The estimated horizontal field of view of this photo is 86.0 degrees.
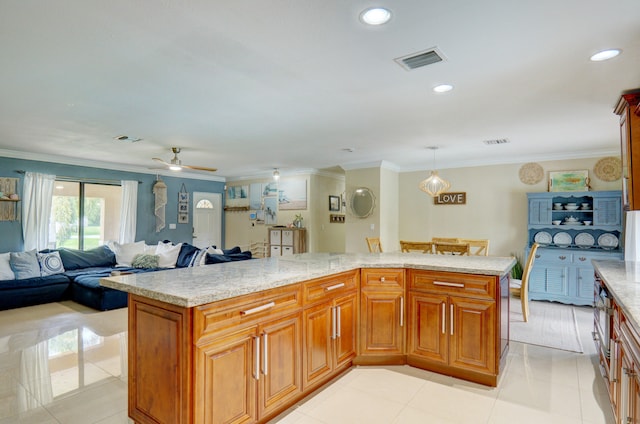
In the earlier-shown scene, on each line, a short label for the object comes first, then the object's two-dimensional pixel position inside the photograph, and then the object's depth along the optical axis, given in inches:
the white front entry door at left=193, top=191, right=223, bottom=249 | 345.4
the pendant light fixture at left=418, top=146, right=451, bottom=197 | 202.8
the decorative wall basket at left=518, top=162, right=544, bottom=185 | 235.8
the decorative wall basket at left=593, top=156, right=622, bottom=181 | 213.3
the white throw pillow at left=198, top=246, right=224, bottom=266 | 205.7
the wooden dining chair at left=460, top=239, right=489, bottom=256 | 179.9
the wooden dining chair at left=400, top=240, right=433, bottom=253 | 164.9
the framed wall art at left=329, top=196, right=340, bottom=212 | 340.7
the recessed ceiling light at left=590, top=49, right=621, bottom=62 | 90.4
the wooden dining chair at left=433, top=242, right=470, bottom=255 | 154.6
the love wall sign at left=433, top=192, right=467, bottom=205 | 263.4
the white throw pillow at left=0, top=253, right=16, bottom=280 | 207.4
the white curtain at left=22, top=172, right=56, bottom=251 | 238.5
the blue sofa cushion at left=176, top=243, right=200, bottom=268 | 234.0
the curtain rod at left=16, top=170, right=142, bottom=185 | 258.5
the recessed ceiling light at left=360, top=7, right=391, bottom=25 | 72.9
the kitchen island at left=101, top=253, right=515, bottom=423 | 72.3
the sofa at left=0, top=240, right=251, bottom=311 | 200.5
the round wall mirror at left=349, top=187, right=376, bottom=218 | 269.4
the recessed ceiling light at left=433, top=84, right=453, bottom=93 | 114.3
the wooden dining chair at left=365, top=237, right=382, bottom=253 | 205.0
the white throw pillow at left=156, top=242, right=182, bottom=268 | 248.2
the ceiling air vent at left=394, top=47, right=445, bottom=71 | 92.2
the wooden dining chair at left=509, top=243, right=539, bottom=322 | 162.9
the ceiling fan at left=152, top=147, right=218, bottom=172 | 210.1
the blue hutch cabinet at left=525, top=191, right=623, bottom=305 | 203.6
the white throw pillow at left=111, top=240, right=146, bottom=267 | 260.7
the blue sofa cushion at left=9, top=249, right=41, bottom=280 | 213.5
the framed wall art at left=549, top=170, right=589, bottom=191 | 219.9
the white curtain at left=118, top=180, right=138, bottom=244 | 288.5
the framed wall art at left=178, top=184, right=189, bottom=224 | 330.0
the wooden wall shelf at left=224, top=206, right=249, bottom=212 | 355.9
